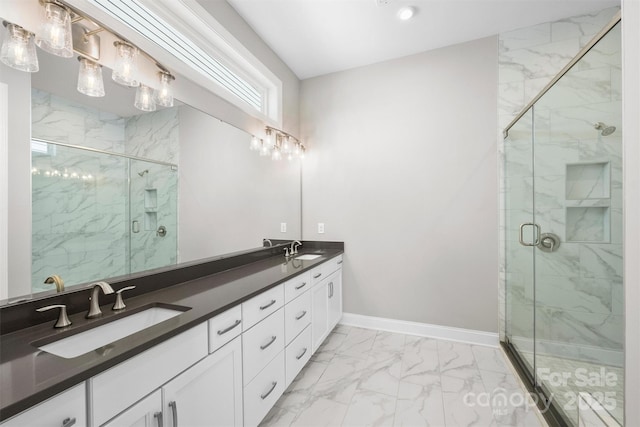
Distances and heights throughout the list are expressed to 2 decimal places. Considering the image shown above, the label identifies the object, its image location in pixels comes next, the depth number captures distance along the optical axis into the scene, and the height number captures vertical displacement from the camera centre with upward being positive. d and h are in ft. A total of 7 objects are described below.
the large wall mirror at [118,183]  3.33 +0.48
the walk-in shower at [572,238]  4.24 -0.57
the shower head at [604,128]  4.28 +1.49
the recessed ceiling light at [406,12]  6.75 +5.39
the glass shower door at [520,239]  6.62 -0.76
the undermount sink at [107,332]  2.92 -1.60
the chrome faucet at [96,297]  3.42 -1.17
